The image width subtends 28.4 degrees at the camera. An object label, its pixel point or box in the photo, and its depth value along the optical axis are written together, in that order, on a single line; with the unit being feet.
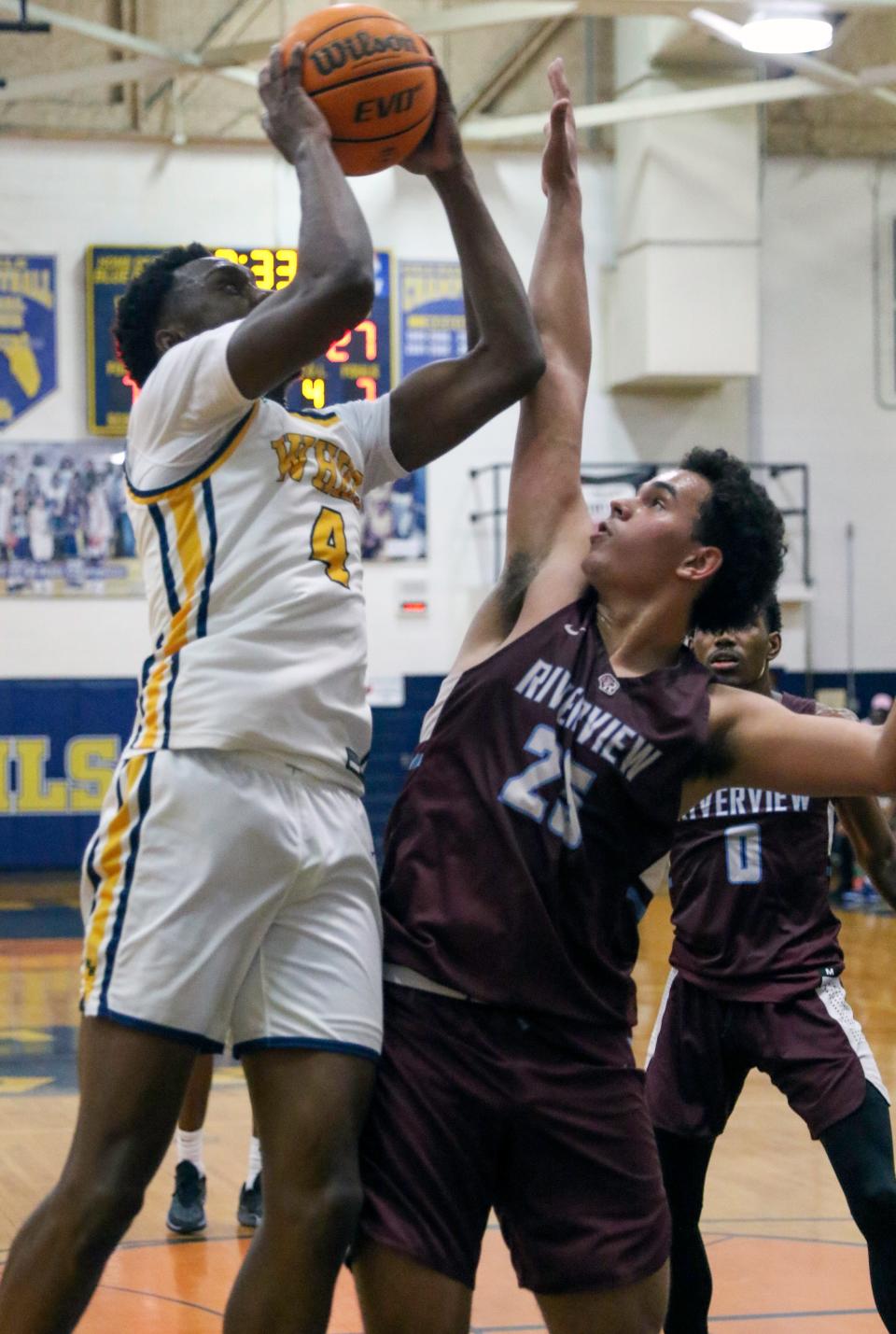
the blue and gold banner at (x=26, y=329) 41.78
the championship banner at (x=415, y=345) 43.39
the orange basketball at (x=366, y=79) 8.94
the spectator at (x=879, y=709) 40.29
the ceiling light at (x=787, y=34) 28.76
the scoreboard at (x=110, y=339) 39.86
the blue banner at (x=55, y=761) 41.27
